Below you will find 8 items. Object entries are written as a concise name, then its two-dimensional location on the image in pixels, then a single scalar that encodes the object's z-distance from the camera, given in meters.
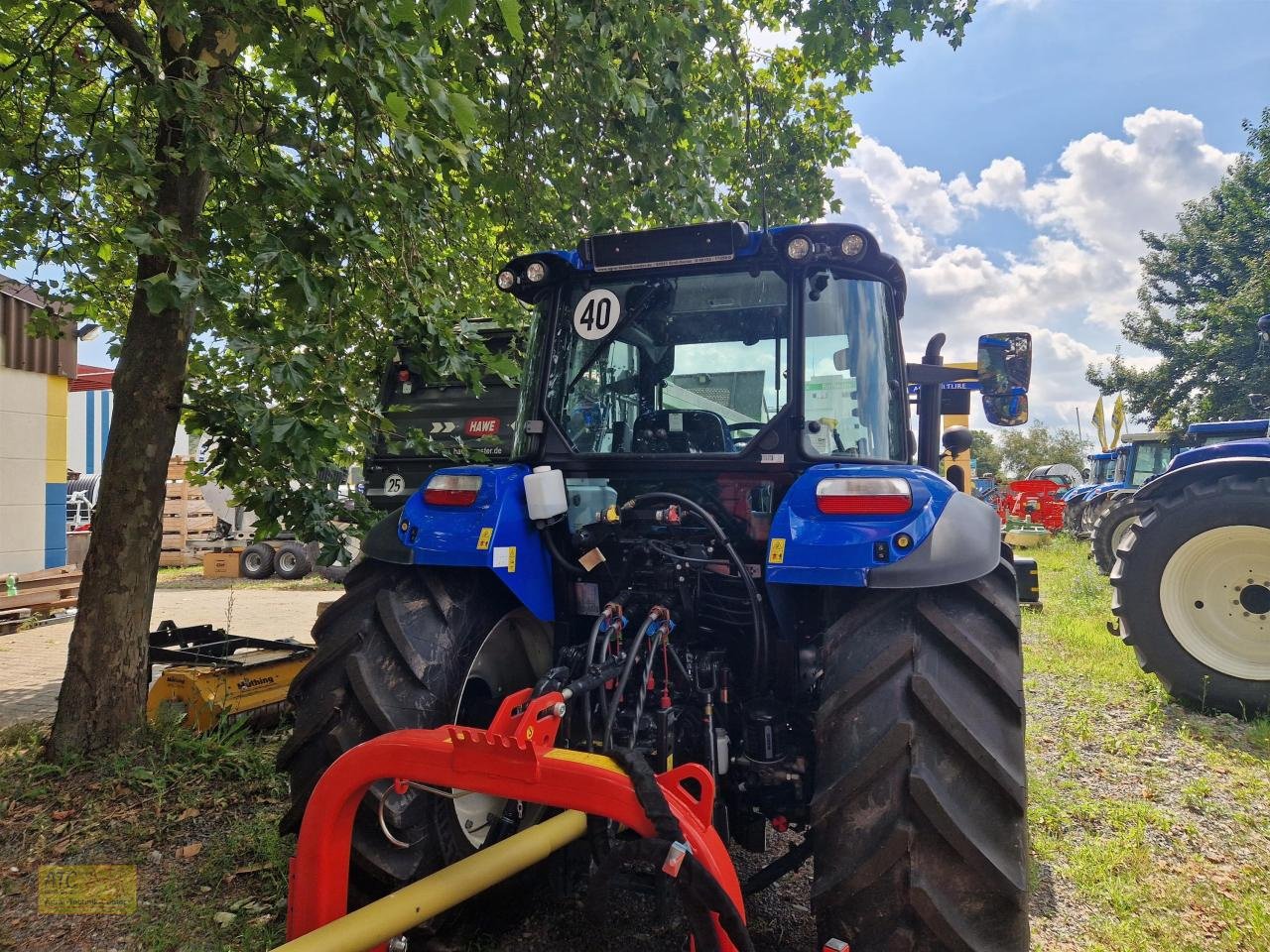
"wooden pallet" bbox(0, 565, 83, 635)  8.44
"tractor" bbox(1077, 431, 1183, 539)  13.08
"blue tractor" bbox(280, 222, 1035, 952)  1.79
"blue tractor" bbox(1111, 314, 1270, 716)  4.61
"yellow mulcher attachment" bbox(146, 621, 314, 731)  4.12
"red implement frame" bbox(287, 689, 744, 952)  1.54
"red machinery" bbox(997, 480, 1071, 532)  17.86
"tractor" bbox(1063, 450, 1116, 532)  15.80
